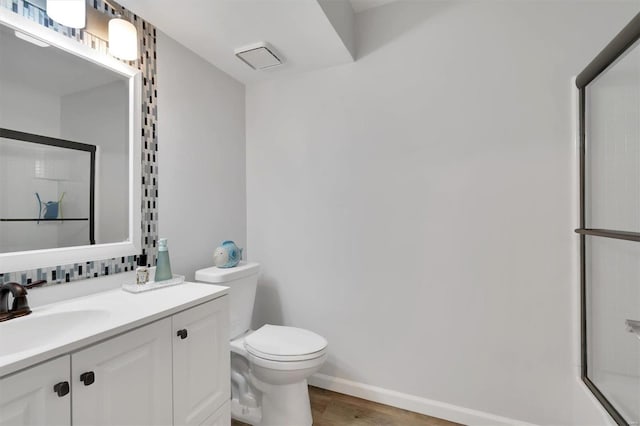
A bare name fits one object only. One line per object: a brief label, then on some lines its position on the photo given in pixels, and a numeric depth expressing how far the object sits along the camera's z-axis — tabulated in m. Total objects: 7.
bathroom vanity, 0.77
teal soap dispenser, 1.48
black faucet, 1.00
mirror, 1.11
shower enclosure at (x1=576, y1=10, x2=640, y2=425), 1.19
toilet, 1.51
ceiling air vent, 1.79
